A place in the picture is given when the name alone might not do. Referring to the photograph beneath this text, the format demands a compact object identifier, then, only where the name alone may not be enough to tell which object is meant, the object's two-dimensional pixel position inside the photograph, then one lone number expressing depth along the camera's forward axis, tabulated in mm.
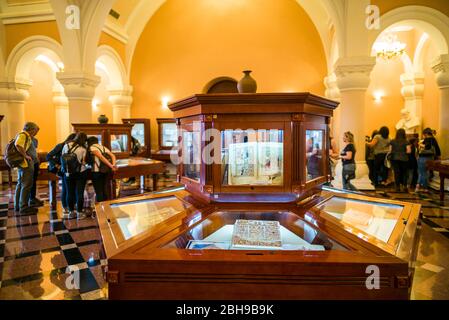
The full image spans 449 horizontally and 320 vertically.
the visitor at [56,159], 5148
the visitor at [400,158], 7320
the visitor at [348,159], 5801
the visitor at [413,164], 7613
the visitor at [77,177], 4980
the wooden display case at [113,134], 6988
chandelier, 9047
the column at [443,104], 7145
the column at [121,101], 11117
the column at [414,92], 10109
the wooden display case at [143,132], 10781
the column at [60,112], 12906
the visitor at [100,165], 5109
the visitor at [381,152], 7980
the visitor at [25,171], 5348
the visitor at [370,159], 8394
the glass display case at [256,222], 1277
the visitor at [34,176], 5730
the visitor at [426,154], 6941
